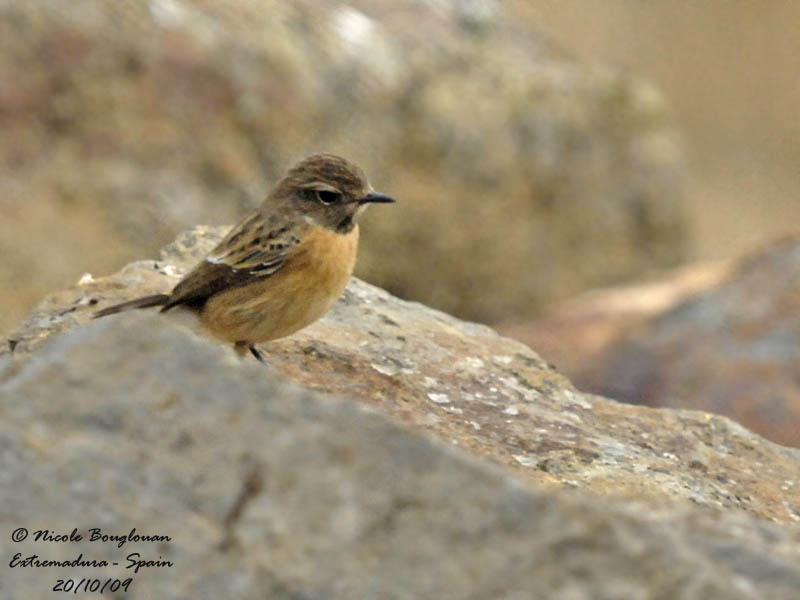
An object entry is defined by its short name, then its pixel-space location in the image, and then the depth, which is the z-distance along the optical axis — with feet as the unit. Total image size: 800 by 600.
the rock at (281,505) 20.97
